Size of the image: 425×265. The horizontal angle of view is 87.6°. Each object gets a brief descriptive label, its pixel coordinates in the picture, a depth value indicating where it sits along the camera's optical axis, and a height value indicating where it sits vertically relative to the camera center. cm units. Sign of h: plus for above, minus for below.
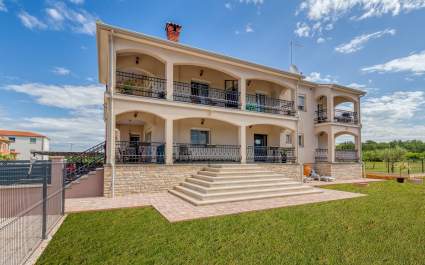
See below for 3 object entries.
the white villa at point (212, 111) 1103 +192
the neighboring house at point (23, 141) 5538 +47
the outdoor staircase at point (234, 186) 915 -201
